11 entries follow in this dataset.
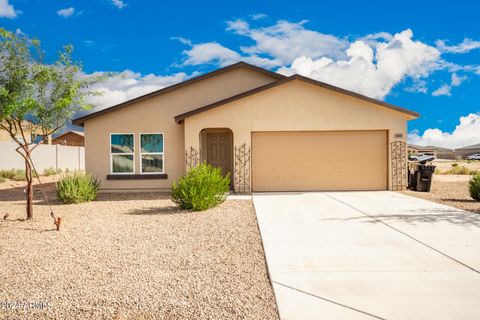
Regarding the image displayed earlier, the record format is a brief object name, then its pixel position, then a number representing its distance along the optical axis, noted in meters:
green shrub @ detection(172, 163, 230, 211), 10.25
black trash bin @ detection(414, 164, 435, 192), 14.68
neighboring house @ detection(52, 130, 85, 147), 60.17
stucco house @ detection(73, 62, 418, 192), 14.35
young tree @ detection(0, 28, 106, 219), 8.97
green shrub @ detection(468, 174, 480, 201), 12.02
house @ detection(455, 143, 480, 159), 81.94
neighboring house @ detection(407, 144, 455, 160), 77.22
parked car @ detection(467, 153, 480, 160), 69.56
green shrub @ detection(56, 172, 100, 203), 12.55
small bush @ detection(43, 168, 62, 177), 26.01
